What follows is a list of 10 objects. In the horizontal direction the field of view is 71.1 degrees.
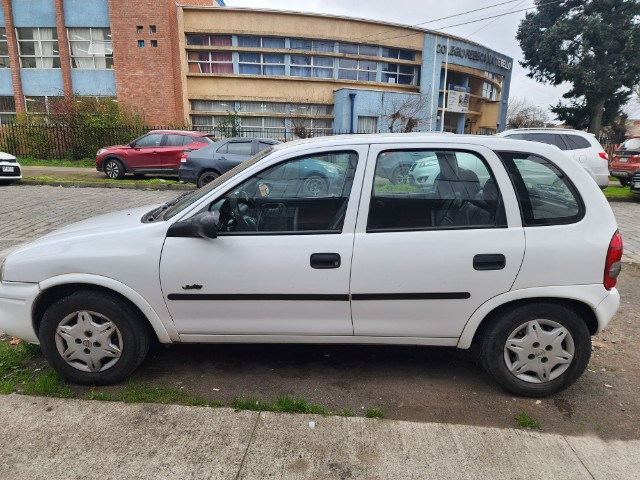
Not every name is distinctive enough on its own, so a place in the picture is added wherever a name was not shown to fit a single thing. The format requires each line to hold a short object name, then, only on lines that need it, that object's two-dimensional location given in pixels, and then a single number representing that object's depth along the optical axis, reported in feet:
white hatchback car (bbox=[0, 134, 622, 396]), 9.36
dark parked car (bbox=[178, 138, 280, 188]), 39.81
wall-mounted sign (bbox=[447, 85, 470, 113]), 114.42
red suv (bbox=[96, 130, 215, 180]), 47.34
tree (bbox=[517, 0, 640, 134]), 87.51
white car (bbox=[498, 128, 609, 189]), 36.40
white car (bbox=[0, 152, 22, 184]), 41.32
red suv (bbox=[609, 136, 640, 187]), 45.62
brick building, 79.00
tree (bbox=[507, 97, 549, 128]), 167.12
